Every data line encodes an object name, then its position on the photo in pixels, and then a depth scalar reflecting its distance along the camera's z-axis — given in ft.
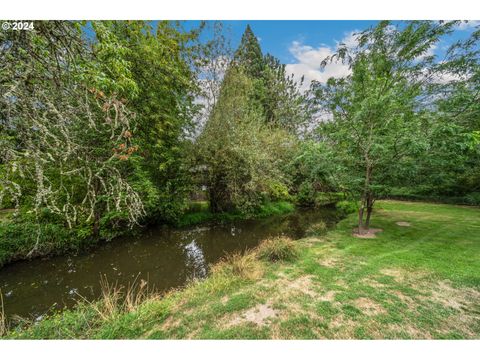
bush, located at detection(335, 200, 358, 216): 42.80
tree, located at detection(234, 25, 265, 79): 64.44
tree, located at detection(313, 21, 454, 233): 19.48
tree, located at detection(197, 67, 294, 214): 30.96
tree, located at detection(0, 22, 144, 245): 6.26
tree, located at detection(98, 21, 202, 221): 21.40
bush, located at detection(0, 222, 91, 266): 18.94
